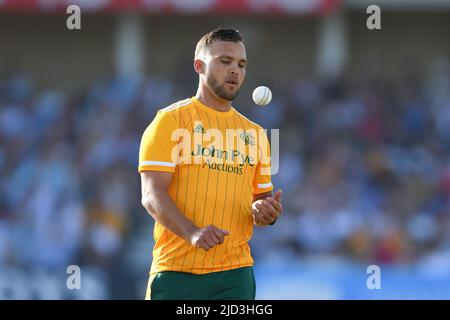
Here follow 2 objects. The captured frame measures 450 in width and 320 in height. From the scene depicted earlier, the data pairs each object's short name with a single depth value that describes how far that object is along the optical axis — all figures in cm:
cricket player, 1150
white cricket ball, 1198
